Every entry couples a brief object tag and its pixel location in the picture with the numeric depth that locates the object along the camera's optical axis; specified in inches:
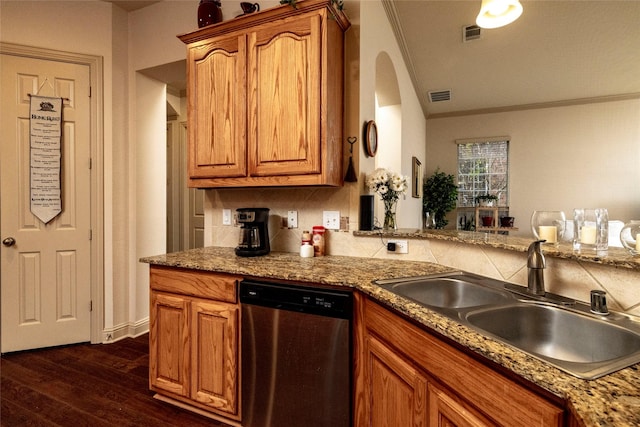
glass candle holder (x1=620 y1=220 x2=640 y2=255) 45.5
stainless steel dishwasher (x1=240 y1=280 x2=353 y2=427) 57.0
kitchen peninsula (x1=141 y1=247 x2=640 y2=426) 22.9
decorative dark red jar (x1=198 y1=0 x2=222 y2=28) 90.2
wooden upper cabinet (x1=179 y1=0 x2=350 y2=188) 72.2
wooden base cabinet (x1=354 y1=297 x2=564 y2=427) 29.5
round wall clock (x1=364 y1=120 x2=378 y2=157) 85.1
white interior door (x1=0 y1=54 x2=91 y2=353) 99.0
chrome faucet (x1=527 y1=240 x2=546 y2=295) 47.4
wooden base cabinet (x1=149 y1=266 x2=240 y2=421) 67.1
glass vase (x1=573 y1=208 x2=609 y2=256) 47.9
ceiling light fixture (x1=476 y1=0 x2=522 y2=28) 75.5
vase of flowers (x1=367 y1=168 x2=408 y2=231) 80.0
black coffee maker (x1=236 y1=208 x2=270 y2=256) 80.2
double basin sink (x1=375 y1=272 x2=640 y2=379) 31.3
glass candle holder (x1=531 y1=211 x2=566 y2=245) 54.6
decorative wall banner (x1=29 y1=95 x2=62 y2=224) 101.6
